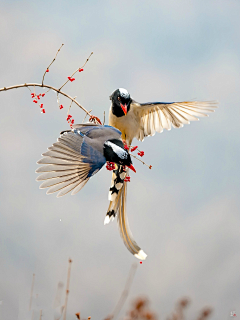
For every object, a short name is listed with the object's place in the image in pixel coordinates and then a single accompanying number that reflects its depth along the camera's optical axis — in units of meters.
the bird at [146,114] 17.82
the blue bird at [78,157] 17.52
